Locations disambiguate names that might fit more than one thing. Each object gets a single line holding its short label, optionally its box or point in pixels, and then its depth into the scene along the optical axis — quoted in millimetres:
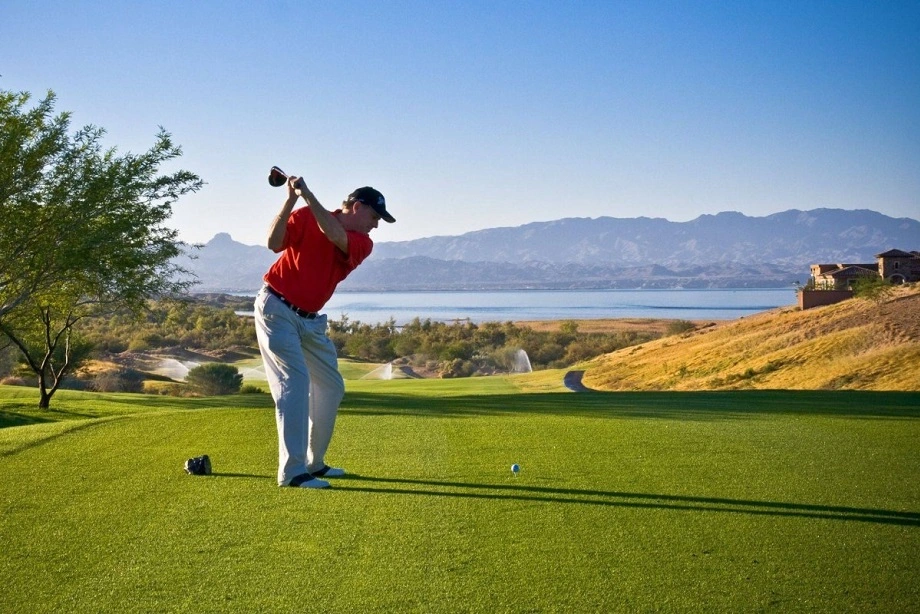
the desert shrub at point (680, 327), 64900
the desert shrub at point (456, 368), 53750
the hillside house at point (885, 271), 50094
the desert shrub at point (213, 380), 36250
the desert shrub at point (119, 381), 37469
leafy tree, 17312
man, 6613
